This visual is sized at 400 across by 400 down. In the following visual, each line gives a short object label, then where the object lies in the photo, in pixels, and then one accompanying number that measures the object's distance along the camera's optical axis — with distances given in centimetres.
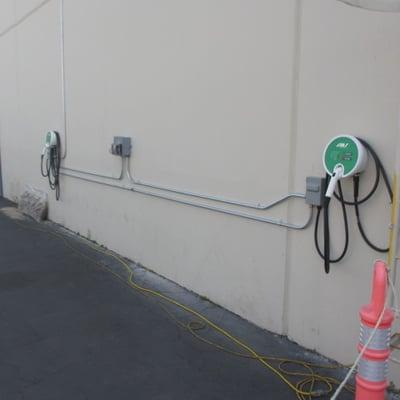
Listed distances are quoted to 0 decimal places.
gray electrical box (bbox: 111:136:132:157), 494
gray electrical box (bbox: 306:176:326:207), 290
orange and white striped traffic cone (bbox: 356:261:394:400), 181
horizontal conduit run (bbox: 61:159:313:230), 317
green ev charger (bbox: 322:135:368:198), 261
